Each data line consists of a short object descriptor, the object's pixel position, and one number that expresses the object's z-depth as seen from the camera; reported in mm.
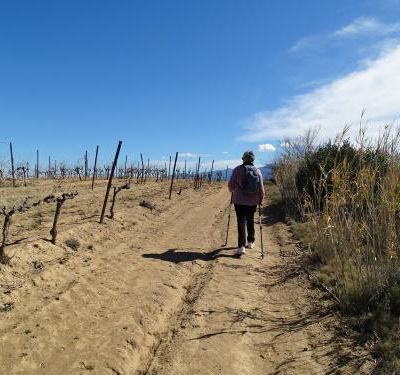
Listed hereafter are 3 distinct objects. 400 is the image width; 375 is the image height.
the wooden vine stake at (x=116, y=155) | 12772
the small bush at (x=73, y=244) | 8961
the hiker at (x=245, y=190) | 9445
